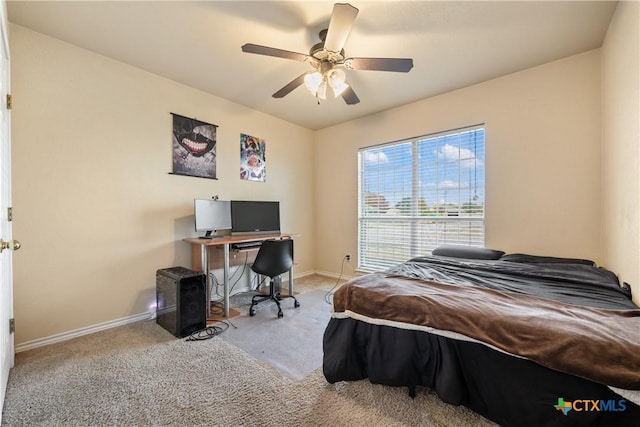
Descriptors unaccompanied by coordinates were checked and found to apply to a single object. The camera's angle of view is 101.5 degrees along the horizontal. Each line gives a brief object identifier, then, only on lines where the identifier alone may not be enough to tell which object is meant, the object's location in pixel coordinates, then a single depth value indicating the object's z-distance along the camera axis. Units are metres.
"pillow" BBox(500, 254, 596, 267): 2.32
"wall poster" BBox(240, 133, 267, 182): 3.71
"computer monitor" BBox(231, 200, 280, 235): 3.44
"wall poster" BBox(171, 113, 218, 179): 3.05
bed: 1.02
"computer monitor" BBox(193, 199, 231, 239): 3.02
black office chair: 2.89
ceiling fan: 1.81
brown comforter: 0.99
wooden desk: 2.80
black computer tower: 2.39
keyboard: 3.08
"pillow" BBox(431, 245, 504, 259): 2.66
